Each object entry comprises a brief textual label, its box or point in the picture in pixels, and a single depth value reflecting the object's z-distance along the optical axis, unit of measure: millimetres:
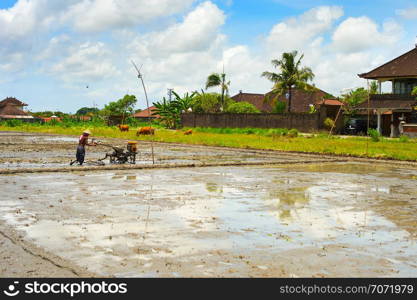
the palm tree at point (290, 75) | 49875
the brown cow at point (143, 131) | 39219
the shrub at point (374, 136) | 31312
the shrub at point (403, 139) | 31234
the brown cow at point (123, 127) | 45212
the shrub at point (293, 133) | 36156
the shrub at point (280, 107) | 52656
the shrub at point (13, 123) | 64669
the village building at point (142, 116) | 83312
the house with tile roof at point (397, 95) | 38000
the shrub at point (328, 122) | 39688
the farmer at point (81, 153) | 17503
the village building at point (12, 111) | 89562
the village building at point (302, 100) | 58312
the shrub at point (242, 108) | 57272
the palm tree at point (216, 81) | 58281
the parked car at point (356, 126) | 42812
